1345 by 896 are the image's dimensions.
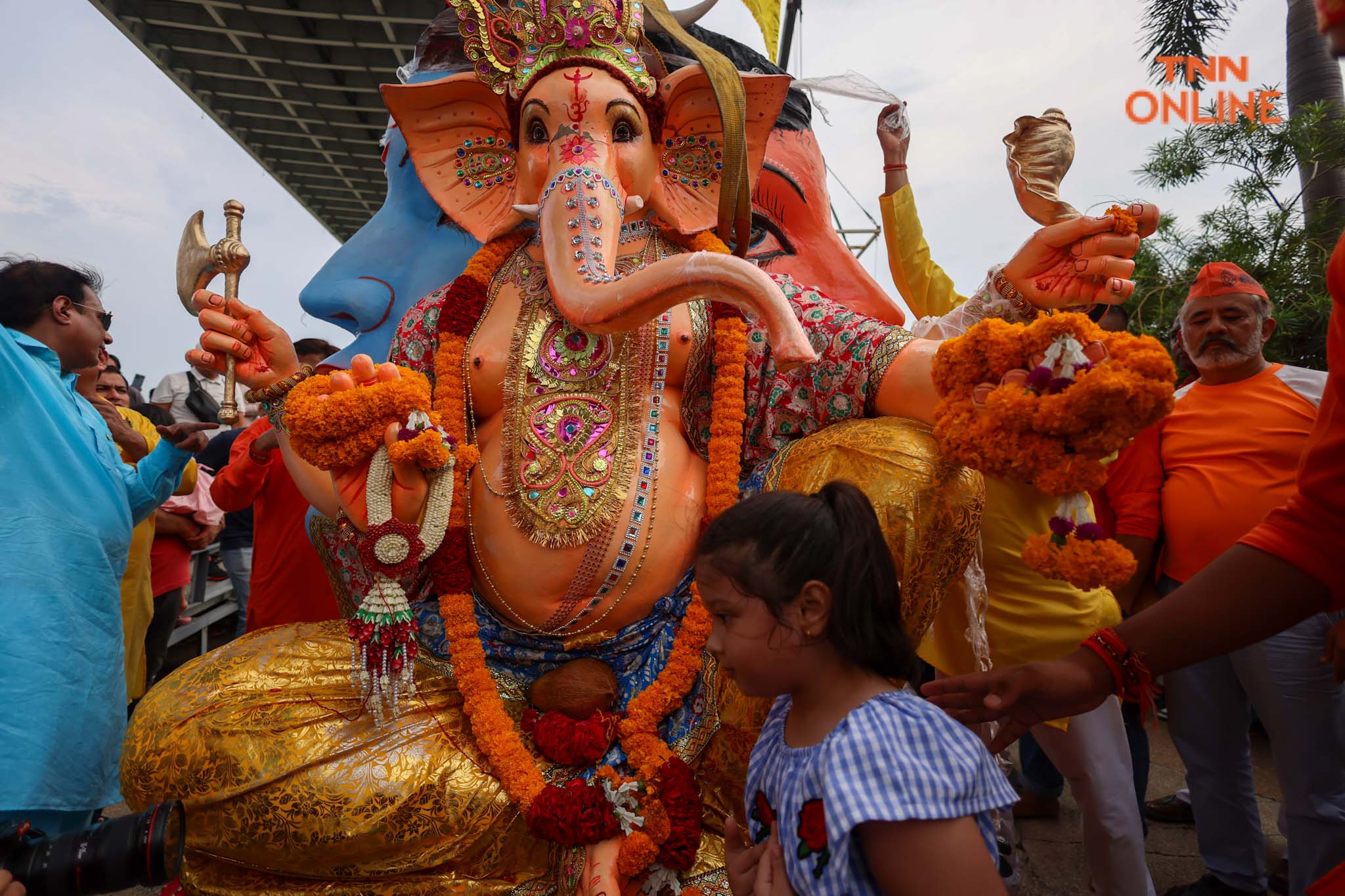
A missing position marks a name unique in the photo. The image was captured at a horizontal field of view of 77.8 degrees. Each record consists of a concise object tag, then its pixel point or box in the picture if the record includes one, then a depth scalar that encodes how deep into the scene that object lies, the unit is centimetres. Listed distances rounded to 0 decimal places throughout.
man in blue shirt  188
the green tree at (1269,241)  417
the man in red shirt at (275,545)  291
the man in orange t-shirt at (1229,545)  219
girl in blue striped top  100
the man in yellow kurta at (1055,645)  193
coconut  184
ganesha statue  165
